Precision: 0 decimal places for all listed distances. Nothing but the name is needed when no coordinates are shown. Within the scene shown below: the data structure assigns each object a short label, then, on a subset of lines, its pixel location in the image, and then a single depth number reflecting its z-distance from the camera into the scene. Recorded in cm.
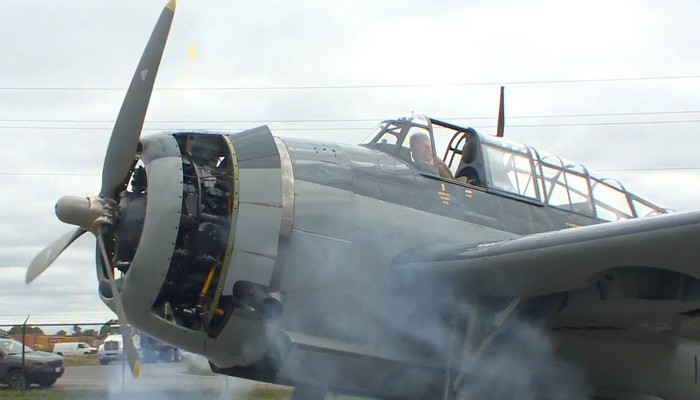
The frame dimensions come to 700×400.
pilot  791
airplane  640
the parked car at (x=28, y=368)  1894
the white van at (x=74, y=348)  3493
